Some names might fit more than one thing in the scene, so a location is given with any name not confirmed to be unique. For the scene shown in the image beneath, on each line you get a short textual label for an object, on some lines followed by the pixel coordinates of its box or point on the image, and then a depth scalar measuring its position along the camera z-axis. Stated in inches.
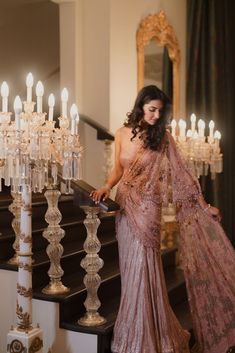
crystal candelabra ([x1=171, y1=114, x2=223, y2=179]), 172.4
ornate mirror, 199.0
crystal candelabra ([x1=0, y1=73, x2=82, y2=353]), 94.7
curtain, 227.6
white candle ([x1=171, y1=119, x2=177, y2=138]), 174.6
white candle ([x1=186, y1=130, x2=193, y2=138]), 174.0
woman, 110.5
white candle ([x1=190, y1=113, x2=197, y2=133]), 177.7
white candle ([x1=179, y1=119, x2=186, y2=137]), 172.1
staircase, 113.5
